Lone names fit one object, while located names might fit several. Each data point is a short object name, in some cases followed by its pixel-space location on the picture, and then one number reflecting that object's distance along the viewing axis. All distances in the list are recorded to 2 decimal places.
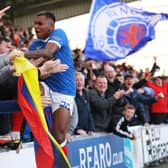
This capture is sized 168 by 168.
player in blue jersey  5.18
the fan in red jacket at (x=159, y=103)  11.23
